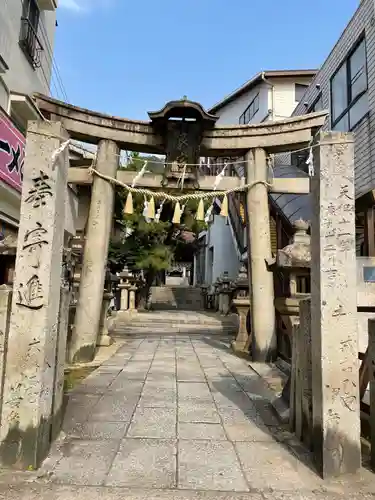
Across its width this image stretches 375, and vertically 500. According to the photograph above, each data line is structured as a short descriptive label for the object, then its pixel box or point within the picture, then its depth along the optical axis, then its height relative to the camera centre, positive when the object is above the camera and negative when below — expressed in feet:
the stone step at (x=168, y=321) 52.70 -3.96
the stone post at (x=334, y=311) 10.84 -0.41
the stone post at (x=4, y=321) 11.72 -1.02
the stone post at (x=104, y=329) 34.47 -3.50
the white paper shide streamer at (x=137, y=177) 29.45 +9.02
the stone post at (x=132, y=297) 61.56 -0.93
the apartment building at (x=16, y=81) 33.50 +20.96
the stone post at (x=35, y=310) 11.25 -0.64
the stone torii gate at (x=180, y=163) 28.17 +10.18
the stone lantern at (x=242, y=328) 34.01 -3.05
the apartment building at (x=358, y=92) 36.50 +22.35
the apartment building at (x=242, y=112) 73.31 +37.90
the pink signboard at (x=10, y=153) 32.30 +12.26
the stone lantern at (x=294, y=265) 23.72 +1.97
